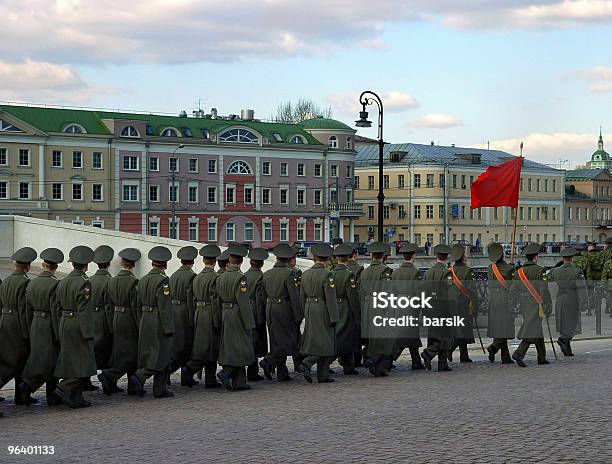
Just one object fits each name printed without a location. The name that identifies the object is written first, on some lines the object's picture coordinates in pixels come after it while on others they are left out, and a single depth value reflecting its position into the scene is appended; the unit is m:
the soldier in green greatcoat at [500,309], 18.73
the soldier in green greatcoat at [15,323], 13.98
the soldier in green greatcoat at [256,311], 16.72
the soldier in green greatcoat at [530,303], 18.34
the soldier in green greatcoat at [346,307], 17.11
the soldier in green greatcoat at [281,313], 16.64
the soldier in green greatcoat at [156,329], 14.77
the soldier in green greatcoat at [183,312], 15.88
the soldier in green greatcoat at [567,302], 20.20
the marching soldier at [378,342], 17.09
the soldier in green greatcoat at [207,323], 15.72
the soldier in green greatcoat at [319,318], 16.34
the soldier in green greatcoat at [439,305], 17.91
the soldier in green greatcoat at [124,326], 15.03
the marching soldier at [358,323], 17.39
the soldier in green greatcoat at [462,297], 18.48
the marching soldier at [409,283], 17.48
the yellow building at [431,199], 102.56
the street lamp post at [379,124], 33.94
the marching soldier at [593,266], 28.22
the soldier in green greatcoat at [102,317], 15.17
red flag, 23.31
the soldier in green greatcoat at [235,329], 15.48
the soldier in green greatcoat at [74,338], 13.89
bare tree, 125.00
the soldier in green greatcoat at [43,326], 13.95
